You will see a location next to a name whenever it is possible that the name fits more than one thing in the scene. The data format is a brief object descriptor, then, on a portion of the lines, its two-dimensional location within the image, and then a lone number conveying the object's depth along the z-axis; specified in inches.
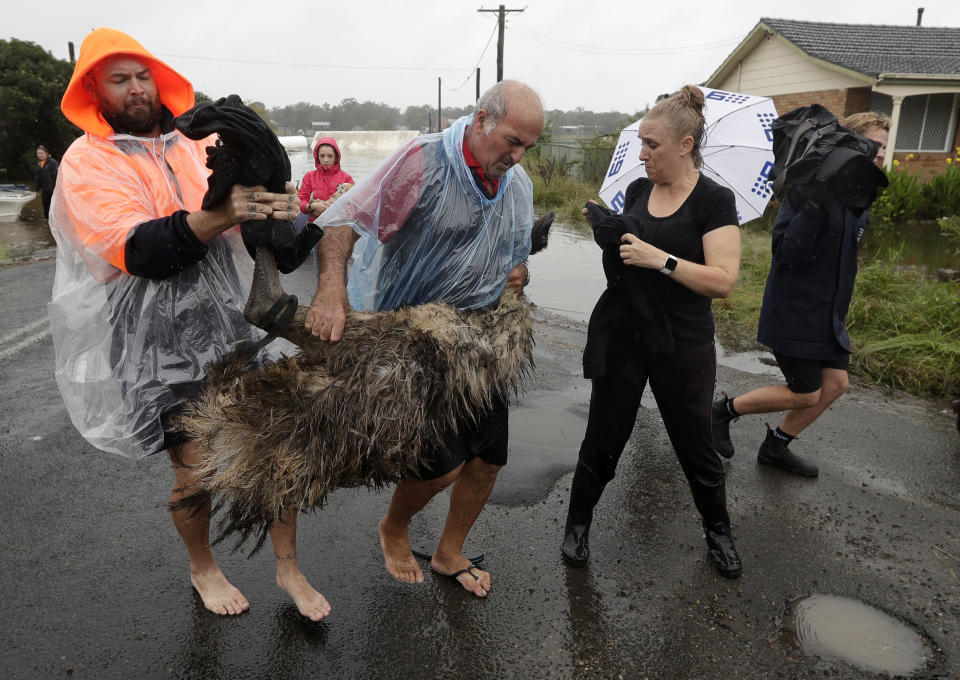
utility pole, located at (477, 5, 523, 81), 1190.8
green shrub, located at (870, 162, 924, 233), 468.3
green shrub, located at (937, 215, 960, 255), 280.2
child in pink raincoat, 354.0
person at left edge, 626.2
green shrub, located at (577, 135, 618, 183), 810.2
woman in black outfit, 106.3
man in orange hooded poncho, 87.3
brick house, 674.8
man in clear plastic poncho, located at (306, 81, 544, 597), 97.9
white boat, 665.0
